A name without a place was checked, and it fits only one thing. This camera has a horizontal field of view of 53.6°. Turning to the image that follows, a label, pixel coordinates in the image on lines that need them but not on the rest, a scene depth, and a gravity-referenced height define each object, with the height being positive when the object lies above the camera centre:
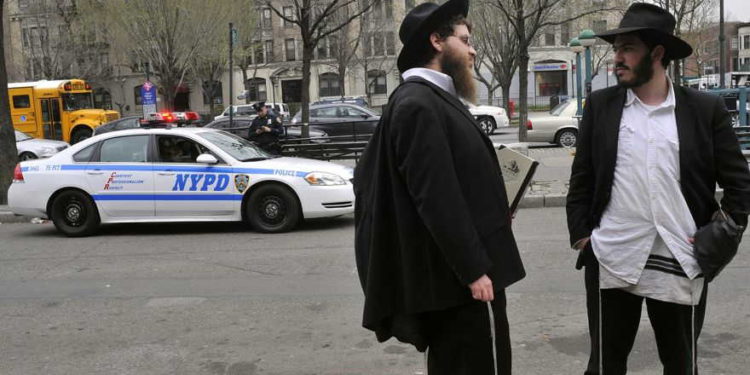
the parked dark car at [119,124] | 27.78 -0.49
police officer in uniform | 14.50 -0.45
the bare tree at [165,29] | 30.12 +3.38
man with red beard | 2.50 -0.40
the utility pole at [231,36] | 21.25 +2.07
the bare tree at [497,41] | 37.59 +2.92
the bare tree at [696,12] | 28.52 +3.67
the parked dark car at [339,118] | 22.62 -0.50
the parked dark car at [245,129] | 20.03 -0.70
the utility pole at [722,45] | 29.30 +1.72
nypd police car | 9.35 -0.96
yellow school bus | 30.22 +0.14
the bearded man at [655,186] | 2.92 -0.39
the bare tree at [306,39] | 17.45 +1.52
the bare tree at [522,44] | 19.17 +1.33
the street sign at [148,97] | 28.82 +0.53
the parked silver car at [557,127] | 19.52 -0.89
